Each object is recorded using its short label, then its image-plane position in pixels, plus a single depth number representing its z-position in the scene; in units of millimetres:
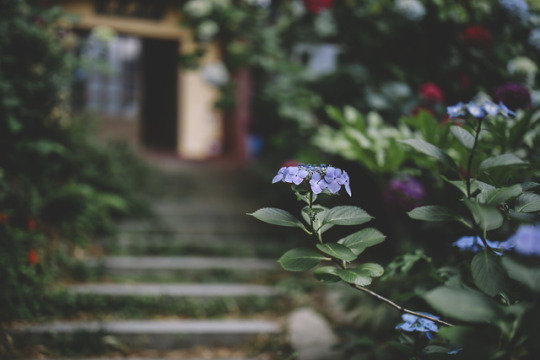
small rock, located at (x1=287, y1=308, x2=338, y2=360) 1892
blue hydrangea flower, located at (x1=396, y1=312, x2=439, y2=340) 1015
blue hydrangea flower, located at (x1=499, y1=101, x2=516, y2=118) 994
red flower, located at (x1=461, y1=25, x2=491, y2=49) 1959
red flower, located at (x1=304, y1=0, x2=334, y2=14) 2857
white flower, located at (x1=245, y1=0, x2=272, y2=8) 3562
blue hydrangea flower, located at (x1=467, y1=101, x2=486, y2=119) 941
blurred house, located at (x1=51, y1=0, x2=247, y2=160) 5918
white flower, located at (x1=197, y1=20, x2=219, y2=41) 3478
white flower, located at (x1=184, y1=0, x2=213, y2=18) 3383
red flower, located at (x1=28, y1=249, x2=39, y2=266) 2250
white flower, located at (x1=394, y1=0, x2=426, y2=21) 2258
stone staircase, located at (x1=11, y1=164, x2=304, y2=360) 2105
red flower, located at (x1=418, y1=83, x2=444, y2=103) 1919
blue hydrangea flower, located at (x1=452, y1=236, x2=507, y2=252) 1179
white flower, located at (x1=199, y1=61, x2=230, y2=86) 4826
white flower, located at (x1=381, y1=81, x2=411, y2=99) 2420
